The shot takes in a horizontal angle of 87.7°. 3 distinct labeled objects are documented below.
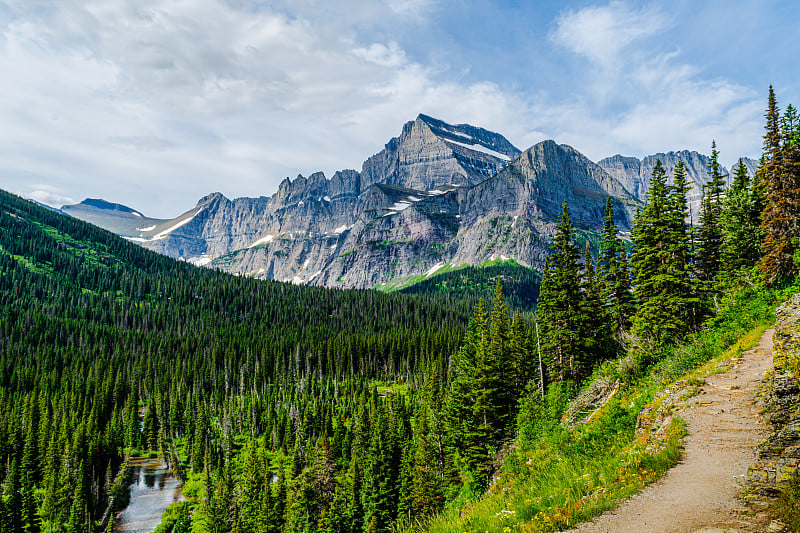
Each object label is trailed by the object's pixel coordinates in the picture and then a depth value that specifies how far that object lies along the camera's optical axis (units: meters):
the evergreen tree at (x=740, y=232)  37.53
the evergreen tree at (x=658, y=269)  30.78
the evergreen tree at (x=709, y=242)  42.31
